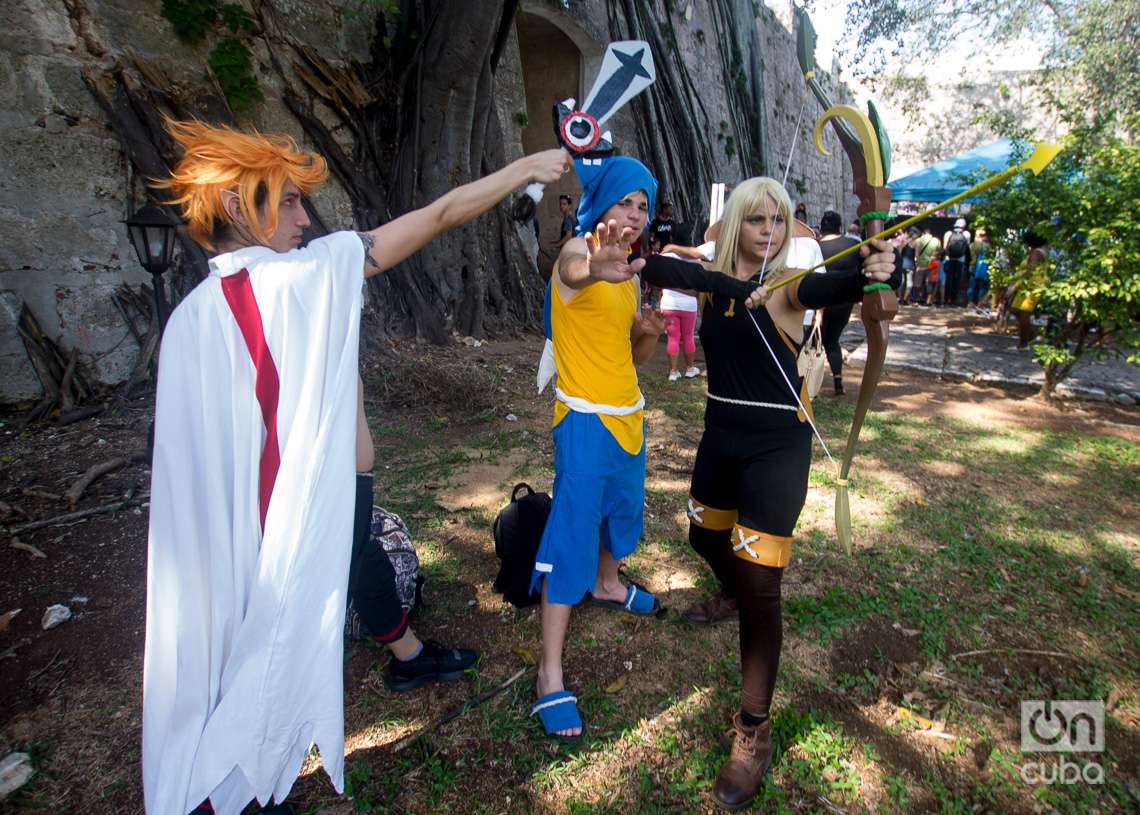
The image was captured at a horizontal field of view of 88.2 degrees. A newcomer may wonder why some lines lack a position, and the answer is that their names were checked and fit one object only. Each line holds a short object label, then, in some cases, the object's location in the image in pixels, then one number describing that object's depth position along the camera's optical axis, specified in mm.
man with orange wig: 1451
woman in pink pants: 6418
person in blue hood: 2131
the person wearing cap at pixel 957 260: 14253
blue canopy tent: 12094
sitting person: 1953
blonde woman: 1905
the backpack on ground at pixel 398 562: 2609
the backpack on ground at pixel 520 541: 2754
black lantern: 3844
